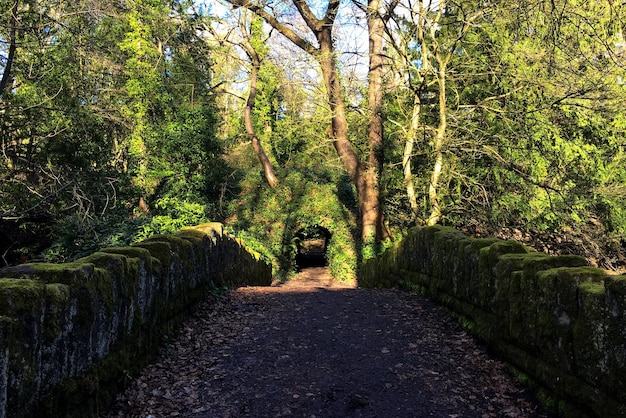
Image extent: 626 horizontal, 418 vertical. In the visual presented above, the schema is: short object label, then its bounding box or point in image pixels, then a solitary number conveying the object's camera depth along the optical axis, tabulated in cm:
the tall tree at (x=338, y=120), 1554
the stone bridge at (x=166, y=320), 274
